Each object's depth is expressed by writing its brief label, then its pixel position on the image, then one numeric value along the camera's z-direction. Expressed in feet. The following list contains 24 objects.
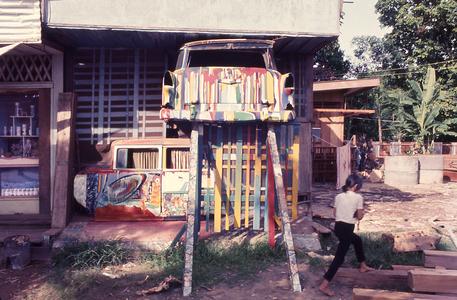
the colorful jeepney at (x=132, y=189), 24.35
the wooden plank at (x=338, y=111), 48.94
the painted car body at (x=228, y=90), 20.07
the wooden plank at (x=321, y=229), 23.26
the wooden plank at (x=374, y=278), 16.83
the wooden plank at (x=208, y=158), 21.25
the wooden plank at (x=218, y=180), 21.08
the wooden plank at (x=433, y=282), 14.98
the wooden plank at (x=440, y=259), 16.86
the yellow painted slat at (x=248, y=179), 21.12
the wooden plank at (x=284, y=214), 16.94
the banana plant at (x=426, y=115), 58.39
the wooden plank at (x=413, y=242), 20.52
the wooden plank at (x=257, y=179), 21.26
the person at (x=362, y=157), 63.62
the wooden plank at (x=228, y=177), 21.28
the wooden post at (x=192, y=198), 16.61
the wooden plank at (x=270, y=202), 20.65
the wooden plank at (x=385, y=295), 14.35
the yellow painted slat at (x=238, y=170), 21.18
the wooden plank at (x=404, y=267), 17.52
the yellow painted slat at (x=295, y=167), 22.85
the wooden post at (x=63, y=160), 23.81
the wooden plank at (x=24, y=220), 25.34
